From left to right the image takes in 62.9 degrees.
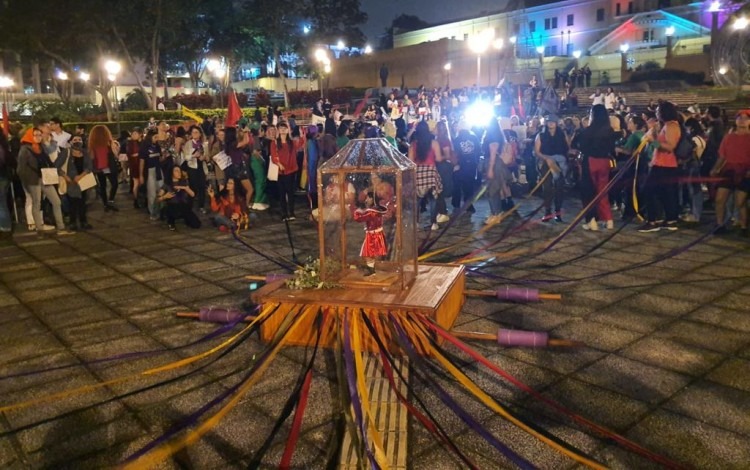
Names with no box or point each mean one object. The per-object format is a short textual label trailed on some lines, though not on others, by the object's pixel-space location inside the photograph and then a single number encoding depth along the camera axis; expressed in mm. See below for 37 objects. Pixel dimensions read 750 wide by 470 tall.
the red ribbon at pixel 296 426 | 3220
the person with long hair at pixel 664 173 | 9250
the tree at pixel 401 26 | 79625
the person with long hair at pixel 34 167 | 9781
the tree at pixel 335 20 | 52219
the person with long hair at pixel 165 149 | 11109
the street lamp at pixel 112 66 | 25195
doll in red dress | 5660
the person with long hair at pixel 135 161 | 13016
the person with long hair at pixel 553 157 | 10320
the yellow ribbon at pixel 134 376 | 4262
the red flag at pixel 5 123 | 12383
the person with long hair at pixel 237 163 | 11242
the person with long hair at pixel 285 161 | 11273
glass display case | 5336
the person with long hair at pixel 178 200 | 10758
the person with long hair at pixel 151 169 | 11664
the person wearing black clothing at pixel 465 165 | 11617
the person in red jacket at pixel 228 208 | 10586
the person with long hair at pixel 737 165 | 8695
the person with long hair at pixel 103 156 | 12523
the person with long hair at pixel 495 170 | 10508
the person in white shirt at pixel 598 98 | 24392
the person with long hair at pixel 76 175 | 10258
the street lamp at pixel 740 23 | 22747
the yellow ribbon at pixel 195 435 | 3431
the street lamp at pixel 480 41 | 22359
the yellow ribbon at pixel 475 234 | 7773
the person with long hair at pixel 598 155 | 9398
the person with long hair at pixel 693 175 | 9836
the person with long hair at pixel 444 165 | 10602
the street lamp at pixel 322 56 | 28545
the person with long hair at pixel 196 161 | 11609
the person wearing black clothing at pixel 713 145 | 10258
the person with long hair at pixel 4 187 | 9875
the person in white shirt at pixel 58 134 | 10789
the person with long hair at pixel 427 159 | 9844
